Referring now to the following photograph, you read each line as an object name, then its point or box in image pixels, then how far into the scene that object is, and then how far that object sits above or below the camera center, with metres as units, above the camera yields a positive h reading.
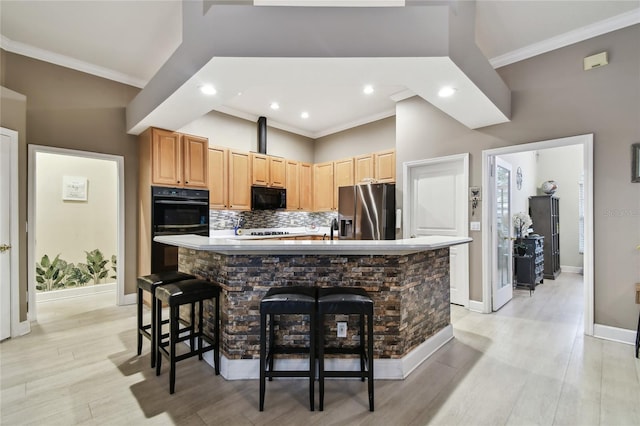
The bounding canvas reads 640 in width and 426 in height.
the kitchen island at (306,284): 2.18 -0.59
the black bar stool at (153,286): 2.29 -0.62
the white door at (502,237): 3.74 -0.34
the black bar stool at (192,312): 2.04 -0.76
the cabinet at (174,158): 3.82 +0.77
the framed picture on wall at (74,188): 4.65 +0.41
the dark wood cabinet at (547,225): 5.70 -0.25
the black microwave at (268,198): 5.09 +0.27
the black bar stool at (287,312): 1.81 -0.65
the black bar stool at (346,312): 1.80 -0.64
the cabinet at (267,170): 5.17 +0.80
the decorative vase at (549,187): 5.78 +0.52
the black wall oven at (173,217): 3.81 -0.06
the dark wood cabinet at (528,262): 4.73 -0.83
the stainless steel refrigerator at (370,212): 4.38 +0.01
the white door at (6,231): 2.84 -0.19
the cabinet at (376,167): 4.75 +0.80
